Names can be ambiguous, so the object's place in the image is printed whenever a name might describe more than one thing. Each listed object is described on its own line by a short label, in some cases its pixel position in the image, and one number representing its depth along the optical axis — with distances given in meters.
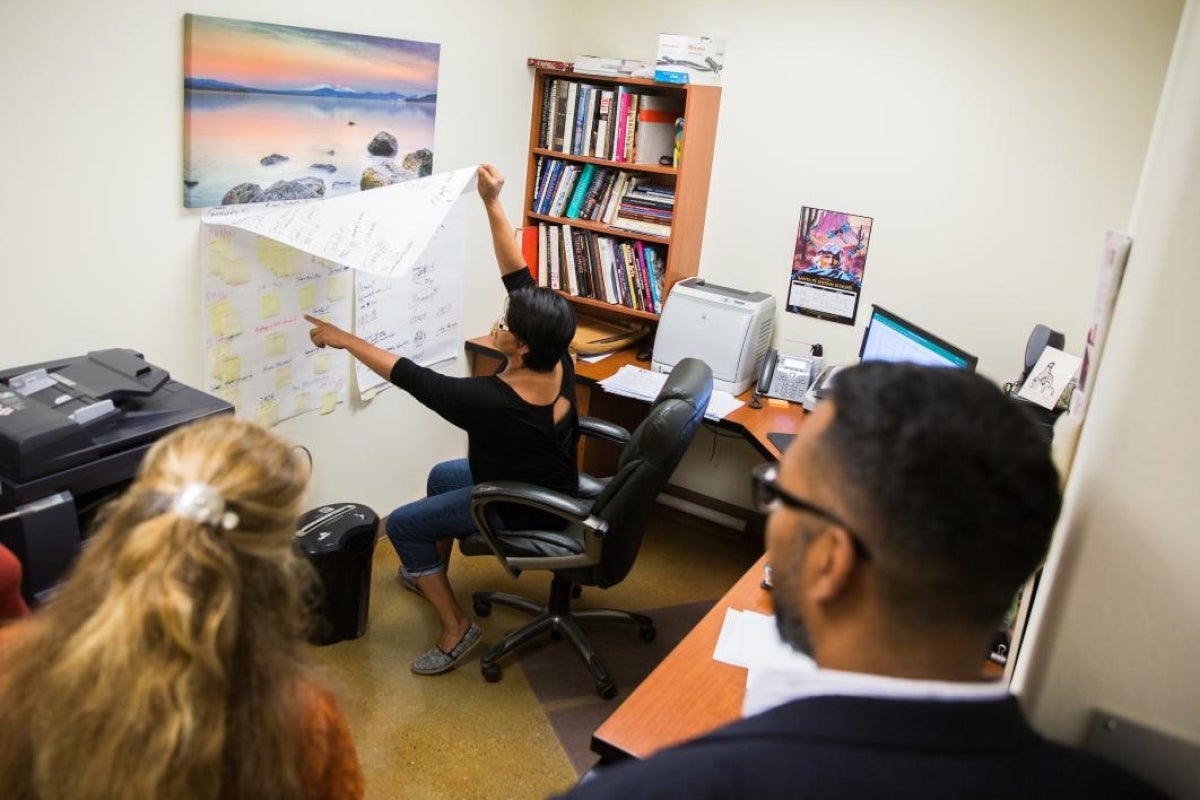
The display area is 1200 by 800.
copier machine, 1.77
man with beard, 0.76
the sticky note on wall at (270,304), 2.71
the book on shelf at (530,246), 3.80
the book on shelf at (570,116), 3.62
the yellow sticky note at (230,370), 2.64
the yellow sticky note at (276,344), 2.77
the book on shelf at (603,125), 3.55
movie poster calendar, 3.45
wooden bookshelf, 3.46
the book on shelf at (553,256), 3.80
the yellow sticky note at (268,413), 2.82
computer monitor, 2.73
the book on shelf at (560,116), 3.67
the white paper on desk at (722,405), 3.20
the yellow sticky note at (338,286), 2.93
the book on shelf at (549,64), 3.56
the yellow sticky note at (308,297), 2.83
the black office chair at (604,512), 2.45
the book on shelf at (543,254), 3.82
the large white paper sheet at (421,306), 3.12
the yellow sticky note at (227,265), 2.53
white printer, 3.41
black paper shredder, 2.78
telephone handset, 3.45
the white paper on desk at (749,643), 1.75
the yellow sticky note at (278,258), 2.65
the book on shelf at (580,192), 3.69
